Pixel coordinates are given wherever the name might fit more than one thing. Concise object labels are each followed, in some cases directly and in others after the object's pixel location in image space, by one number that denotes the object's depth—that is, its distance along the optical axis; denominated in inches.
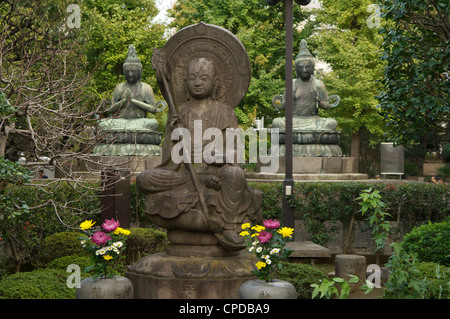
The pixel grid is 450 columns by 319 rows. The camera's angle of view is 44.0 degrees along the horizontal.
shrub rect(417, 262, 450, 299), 223.3
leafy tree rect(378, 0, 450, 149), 320.5
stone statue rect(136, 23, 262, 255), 271.7
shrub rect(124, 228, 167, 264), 385.1
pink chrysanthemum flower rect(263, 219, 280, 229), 223.9
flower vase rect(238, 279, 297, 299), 211.6
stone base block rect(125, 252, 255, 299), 256.8
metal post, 387.5
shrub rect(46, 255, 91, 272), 314.8
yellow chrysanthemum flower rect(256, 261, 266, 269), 216.1
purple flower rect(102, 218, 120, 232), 234.6
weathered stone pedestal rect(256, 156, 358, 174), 546.9
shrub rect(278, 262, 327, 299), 290.7
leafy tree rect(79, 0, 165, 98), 1040.2
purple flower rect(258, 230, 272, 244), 219.1
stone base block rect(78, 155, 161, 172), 574.2
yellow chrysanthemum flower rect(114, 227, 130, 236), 238.2
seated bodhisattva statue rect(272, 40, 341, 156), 563.2
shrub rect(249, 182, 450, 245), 447.5
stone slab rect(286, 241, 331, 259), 369.7
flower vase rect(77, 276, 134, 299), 225.9
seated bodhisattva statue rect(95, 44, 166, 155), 606.9
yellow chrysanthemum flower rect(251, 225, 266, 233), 222.1
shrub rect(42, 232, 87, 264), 345.1
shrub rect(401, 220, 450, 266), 311.0
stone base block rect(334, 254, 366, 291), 348.5
